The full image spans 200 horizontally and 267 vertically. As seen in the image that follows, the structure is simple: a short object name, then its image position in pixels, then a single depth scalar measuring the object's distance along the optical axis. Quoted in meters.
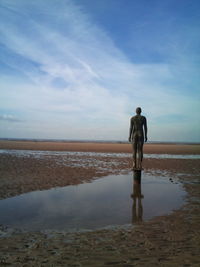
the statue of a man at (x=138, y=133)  10.87
